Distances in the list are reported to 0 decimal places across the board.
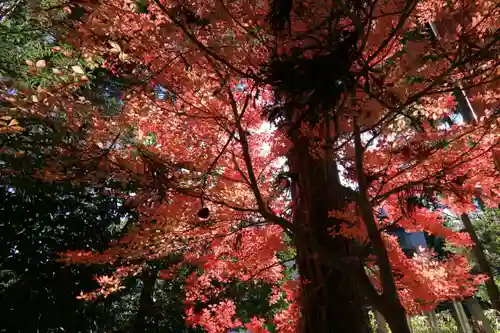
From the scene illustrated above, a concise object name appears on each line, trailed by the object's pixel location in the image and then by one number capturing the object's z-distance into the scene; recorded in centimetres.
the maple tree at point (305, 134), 184
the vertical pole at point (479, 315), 920
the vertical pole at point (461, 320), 894
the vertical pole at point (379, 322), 595
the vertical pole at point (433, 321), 877
